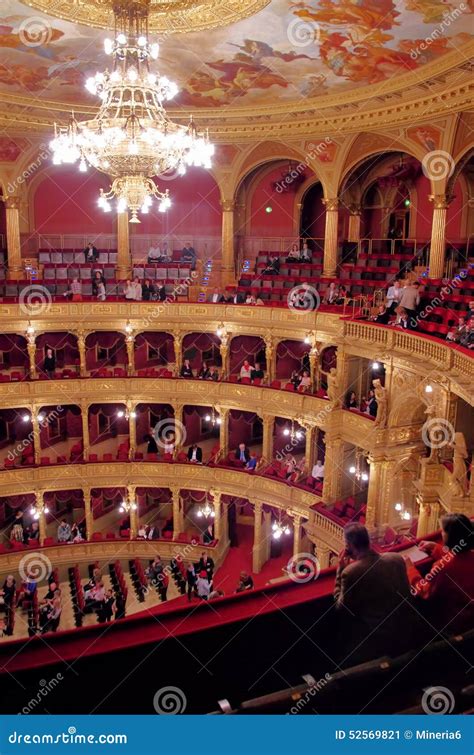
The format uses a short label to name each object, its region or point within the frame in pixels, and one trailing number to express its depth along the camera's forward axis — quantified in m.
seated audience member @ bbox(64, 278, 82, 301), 20.08
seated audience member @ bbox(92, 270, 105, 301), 20.26
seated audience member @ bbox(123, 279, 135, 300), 20.20
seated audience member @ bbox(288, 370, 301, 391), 19.70
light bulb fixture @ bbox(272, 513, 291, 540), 18.69
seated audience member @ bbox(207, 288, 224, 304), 20.45
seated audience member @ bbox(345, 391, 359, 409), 17.00
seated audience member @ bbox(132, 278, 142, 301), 20.25
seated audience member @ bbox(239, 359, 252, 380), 20.33
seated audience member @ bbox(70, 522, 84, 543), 19.36
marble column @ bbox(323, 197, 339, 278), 20.41
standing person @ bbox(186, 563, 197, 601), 16.67
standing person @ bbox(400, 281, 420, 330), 14.10
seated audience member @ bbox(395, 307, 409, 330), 14.31
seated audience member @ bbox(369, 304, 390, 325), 15.07
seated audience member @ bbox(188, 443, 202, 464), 20.25
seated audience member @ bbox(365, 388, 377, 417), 15.64
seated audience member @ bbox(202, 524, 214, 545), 19.98
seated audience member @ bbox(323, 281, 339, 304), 18.78
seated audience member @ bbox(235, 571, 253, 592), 14.49
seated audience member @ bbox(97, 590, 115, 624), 15.19
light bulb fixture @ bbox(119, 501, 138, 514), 20.47
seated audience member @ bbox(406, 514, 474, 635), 3.90
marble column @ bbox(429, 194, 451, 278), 17.11
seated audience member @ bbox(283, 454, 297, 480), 18.86
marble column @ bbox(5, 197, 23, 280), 21.05
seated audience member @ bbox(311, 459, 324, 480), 18.03
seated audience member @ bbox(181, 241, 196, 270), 22.50
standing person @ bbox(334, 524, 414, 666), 3.64
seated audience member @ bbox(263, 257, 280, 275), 21.25
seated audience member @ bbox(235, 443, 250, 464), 20.09
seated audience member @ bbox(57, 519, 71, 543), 19.59
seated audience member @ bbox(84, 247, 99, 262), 22.12
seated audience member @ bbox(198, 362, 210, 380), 20.67
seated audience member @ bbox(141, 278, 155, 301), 20.56
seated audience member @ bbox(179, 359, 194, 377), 20.70
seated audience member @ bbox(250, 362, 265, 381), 20.57
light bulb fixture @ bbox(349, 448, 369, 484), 17.34
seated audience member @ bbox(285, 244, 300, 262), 21.64
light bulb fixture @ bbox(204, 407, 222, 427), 21.16
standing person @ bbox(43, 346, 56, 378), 20.22
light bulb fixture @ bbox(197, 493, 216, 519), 20.20
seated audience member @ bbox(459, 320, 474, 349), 11.22
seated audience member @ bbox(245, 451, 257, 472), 19.48
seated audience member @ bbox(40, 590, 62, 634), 14.73
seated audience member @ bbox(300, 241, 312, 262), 21.66
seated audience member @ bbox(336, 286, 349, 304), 18.33
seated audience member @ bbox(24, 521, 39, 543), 19.76
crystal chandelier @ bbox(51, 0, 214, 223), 9.67
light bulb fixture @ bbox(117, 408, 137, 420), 20.61
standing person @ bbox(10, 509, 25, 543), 19.47
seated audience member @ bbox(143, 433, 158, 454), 21.00
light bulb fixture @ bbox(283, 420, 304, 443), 20.66
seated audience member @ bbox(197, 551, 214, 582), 16.51
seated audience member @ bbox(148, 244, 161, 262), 22.56
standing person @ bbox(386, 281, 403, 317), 15.22
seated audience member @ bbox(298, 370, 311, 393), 19.17
